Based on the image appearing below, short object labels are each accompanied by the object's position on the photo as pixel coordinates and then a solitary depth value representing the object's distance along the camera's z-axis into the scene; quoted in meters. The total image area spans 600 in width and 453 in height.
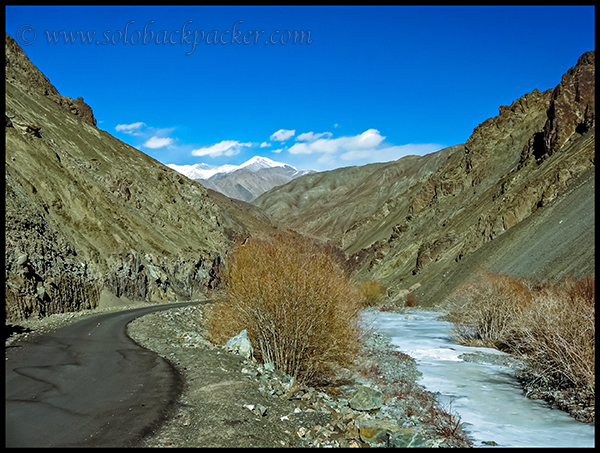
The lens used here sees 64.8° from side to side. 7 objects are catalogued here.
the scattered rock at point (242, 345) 13.42
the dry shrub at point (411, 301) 46.41
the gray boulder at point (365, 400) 11.36
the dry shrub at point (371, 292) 49.94
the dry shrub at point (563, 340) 11.29
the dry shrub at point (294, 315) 12.68
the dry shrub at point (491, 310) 21.23
